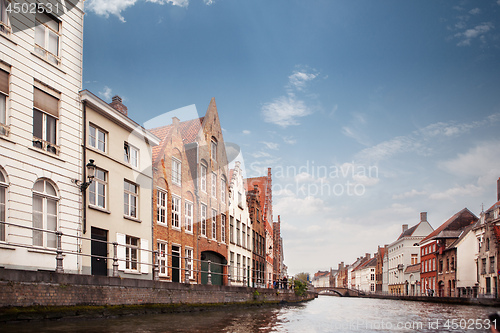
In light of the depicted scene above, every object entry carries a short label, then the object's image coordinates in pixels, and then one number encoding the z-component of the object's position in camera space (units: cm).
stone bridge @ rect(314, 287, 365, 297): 11538
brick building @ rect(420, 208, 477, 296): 6372
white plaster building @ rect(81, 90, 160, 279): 1980
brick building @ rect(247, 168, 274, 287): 5378
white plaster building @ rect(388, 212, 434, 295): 8956
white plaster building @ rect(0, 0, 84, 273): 1547
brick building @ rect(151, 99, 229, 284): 2567
